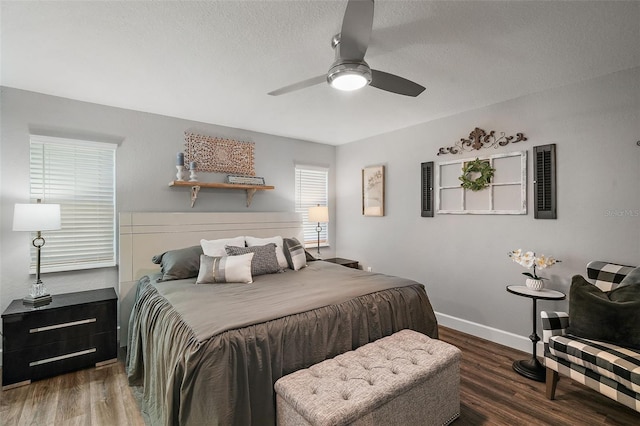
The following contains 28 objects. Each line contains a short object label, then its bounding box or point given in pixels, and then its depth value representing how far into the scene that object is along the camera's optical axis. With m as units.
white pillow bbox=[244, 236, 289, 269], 3.32
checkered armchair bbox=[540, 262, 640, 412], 1.80
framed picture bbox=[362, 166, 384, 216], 4.46
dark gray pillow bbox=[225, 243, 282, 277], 3.04
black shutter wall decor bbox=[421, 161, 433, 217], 3.85
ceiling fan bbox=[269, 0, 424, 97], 1.51
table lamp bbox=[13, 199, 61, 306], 2.48
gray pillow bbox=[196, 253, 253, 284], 2.72
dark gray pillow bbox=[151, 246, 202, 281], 2.86
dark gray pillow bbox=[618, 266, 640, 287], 2.15
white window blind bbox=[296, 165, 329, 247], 4.83
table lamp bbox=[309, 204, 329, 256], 4.55
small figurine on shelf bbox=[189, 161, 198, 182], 3.55
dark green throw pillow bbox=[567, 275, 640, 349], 1.99
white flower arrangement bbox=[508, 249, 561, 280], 2.67
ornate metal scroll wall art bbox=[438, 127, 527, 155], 3.16
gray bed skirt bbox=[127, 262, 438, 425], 1.52
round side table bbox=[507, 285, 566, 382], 2.52
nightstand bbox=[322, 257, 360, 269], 4.58
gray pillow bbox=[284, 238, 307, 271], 3.33
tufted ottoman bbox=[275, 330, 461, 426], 1.47
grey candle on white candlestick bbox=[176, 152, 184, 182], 3.47
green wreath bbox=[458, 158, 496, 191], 3.31
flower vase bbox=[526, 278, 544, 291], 2.64
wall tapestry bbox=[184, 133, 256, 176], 3.73
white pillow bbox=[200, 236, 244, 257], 3.06
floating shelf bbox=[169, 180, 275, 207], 3.47
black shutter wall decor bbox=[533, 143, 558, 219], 2.87
